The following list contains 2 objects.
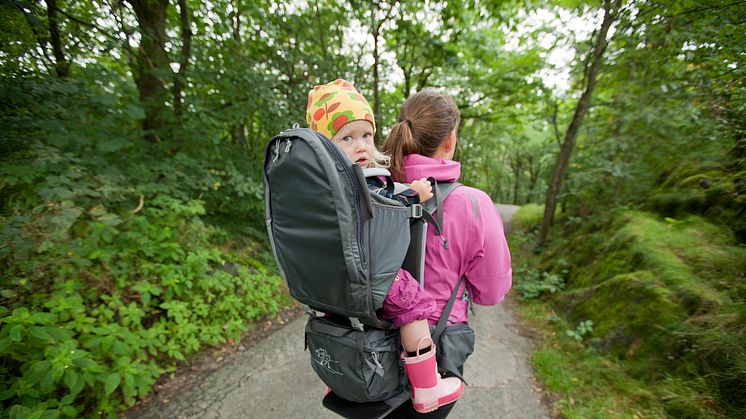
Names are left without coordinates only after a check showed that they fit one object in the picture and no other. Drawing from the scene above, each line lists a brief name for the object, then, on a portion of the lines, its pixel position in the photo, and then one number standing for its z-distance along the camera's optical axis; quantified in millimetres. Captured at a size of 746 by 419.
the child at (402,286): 1069
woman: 1232
